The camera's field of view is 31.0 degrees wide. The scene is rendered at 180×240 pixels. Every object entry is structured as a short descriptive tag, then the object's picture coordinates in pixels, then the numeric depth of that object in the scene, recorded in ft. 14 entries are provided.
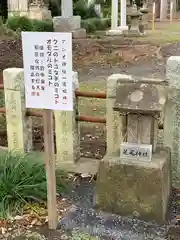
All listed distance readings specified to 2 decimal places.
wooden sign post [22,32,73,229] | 7.82
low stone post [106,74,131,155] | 10.63
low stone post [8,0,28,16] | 50.83
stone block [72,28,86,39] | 40.62
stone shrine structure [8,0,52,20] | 49.74
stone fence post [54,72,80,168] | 11.47
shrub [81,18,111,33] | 48.20
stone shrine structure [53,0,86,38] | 40.62
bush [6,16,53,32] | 39.89
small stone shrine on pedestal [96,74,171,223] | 8.94
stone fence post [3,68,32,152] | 11.53
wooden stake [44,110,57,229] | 8.42
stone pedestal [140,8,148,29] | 58.31
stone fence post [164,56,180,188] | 10.04
